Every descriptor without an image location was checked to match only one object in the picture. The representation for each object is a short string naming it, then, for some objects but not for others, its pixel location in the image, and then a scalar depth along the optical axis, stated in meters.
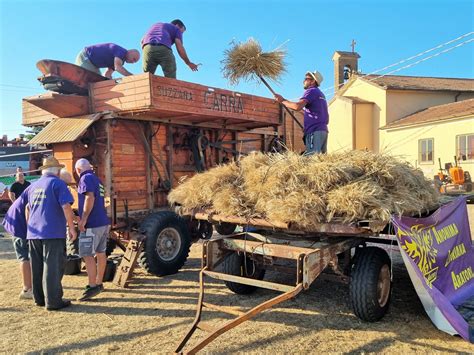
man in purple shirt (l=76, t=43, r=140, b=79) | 7.00
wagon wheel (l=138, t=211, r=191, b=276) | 6.07
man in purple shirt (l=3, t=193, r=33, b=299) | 5.29
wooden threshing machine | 6.14
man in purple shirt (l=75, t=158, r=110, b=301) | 5.32
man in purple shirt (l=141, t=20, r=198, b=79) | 6.87
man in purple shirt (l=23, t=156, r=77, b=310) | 4.84
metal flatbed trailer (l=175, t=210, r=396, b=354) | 3.68
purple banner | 4.04
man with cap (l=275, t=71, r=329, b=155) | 5.86
